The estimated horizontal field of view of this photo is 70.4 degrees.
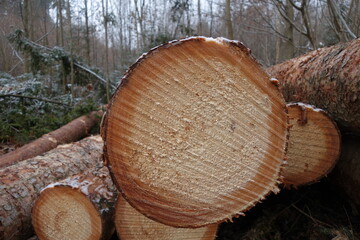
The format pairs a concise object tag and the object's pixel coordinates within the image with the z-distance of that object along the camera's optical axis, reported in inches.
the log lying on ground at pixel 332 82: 58.0
